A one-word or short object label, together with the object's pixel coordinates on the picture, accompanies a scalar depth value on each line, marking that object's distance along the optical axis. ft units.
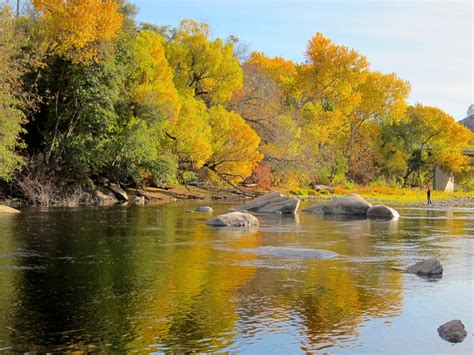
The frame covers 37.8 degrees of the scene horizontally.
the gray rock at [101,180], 153.07
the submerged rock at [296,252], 59.72
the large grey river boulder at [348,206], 118.73
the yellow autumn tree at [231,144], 171.83
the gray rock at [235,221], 89.61
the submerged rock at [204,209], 119.75
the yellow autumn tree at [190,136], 159.63
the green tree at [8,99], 108.17
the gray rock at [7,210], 108.68
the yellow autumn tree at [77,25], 128.98
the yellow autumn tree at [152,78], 148.97
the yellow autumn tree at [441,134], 246.68
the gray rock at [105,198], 143.94
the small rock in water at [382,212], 112.57
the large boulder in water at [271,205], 120.78
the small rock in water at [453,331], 32.45
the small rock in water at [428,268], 51.11
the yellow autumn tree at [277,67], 237.86
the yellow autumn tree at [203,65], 178.60
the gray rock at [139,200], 146.61
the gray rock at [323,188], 203.66
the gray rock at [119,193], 152.97
